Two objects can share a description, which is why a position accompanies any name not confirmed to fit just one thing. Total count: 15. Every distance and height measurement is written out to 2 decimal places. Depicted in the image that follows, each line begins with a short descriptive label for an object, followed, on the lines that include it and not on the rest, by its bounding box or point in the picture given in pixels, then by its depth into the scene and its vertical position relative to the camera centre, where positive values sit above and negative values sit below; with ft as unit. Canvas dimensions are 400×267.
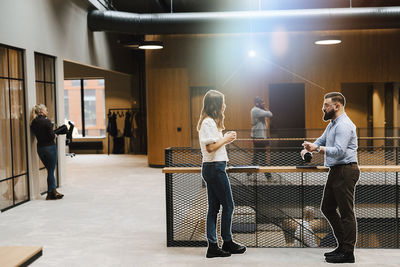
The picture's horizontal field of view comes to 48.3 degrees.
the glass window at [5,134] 22.30 -0.59
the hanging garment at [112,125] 54.90 -0.60
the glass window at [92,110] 61.41 +1.45
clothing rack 56.49 +1.23
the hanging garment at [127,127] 54.80 -0.89
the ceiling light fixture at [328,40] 31.27 +5.38
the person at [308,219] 18.15 -4.47
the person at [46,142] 24.16 -1.18
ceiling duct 31.50 +6.99
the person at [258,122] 28.55 -0.30
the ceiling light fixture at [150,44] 32.40 +5.46
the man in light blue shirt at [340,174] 12.65 -1.69
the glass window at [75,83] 63.27 +5.38
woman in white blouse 13.06 -1.38
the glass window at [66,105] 63.56 +2.28
